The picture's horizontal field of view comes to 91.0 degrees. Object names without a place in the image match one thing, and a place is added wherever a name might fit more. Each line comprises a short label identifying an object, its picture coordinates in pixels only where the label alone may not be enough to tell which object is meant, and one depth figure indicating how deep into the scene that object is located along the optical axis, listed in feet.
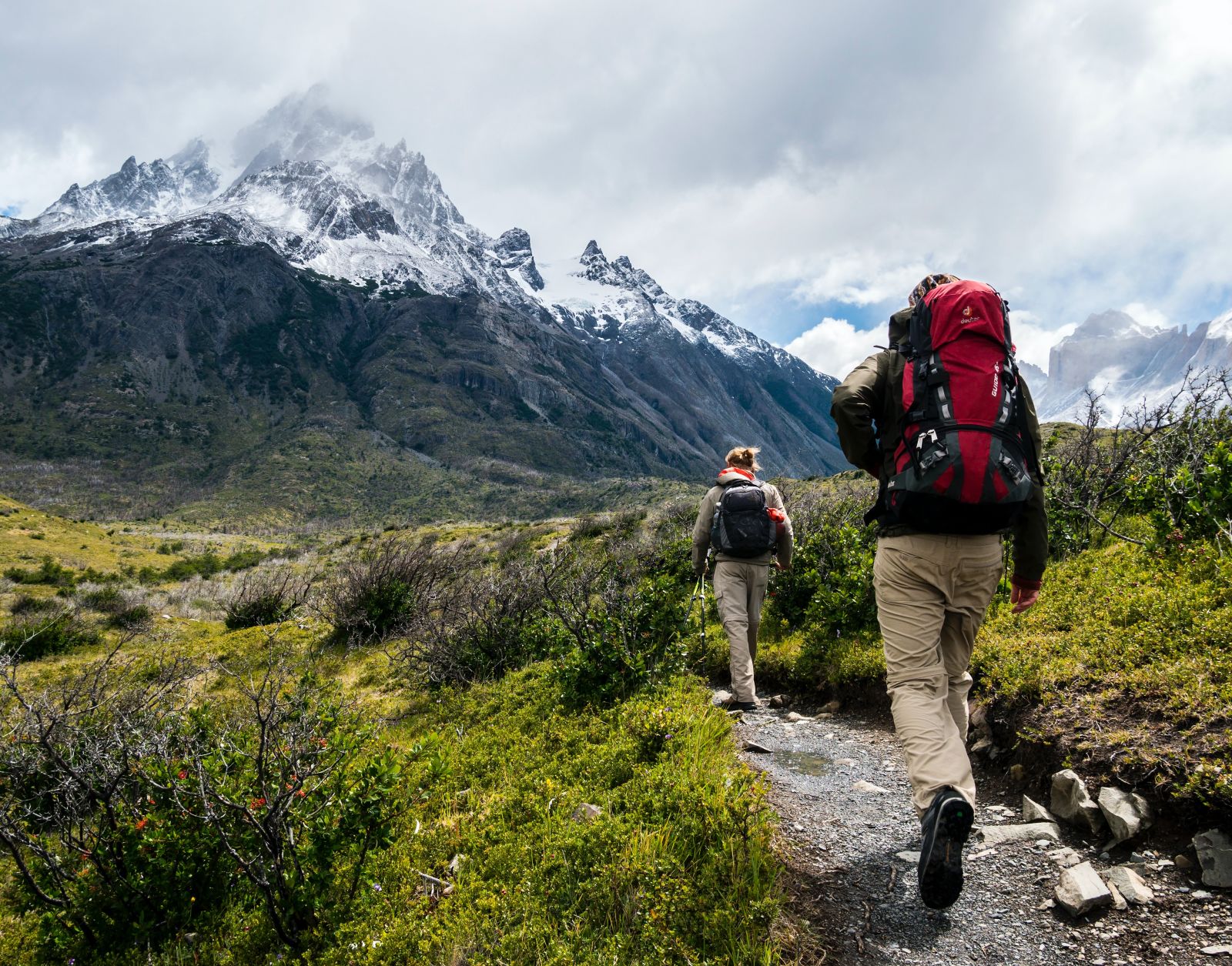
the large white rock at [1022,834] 9.82
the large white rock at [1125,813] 9.08
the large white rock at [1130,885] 7.98
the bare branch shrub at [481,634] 25.77
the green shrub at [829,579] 20.99
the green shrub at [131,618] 43.55
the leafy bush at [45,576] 66.08
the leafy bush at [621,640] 18.37
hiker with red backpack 9.14
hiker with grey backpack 18.53
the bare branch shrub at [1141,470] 19.70
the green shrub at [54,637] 35.24
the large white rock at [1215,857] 7.92
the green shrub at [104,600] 49.77
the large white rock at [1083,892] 7.97
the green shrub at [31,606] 49.18
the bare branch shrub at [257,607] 42.70
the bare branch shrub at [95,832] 10.14
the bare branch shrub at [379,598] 36.52
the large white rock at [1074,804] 9.60
